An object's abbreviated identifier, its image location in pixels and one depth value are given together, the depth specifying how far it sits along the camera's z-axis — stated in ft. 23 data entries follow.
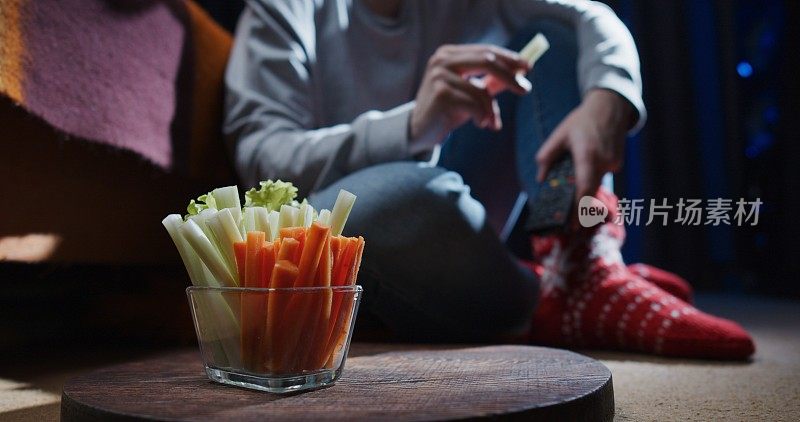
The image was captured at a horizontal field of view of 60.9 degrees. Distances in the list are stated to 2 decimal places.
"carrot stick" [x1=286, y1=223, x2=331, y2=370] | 1.33
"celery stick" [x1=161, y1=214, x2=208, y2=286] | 1.48
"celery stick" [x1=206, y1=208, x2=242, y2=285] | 1.41
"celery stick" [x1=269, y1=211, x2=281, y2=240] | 1.47
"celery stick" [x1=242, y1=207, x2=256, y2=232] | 1.45
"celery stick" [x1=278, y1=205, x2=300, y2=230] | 1.46
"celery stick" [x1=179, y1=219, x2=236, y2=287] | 1.43
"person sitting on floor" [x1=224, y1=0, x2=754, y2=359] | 2.42
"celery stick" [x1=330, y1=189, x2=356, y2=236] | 1.53
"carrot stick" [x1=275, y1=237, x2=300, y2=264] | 1.36
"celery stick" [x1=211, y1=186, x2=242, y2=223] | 1.50
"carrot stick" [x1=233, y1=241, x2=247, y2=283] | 1.39
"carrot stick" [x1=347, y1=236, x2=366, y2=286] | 1.49
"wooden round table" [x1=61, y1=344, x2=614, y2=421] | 1.15
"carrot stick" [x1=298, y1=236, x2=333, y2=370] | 1.34
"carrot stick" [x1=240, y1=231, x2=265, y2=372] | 1.32
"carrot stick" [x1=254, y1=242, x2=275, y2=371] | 1.32
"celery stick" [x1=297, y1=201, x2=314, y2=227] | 1.48
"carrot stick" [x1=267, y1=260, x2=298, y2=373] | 1.32
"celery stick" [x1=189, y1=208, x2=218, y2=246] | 1.45
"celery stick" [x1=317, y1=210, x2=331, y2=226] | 1.53
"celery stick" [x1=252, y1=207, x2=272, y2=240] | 1.45
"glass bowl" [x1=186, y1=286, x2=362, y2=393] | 1.32
